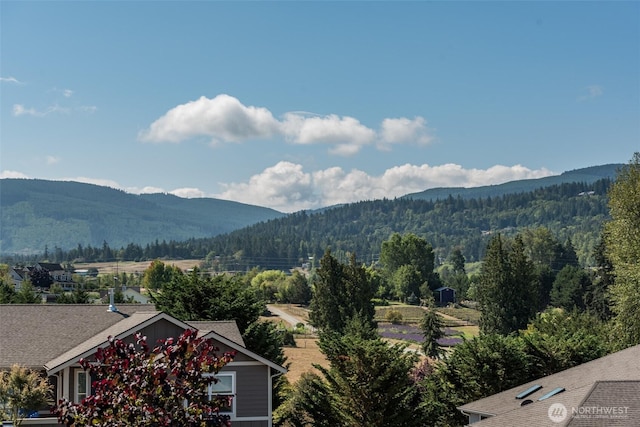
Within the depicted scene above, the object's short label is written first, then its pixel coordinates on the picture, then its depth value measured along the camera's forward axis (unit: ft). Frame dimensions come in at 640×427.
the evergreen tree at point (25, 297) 204.64
